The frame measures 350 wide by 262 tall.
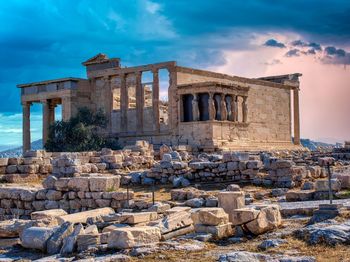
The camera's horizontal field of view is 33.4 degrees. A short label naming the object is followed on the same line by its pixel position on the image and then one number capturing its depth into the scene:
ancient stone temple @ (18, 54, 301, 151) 35.12
